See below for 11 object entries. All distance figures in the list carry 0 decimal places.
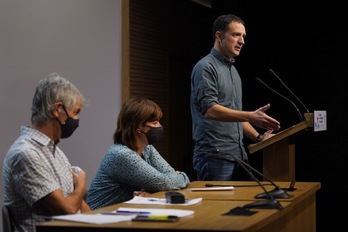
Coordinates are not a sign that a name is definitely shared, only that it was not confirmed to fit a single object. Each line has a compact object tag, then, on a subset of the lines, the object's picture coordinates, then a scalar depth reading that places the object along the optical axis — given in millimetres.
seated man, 3494
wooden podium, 4820
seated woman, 4184
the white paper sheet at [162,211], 3186
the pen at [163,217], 3017
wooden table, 2844
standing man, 5113
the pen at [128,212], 3229
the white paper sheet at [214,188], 4277
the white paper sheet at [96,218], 2953
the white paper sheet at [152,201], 3648
